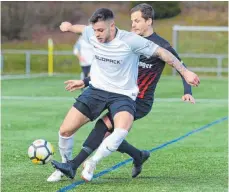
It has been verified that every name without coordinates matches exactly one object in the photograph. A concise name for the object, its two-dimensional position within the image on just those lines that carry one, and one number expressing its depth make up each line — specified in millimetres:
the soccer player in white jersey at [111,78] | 13643
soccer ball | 14190
